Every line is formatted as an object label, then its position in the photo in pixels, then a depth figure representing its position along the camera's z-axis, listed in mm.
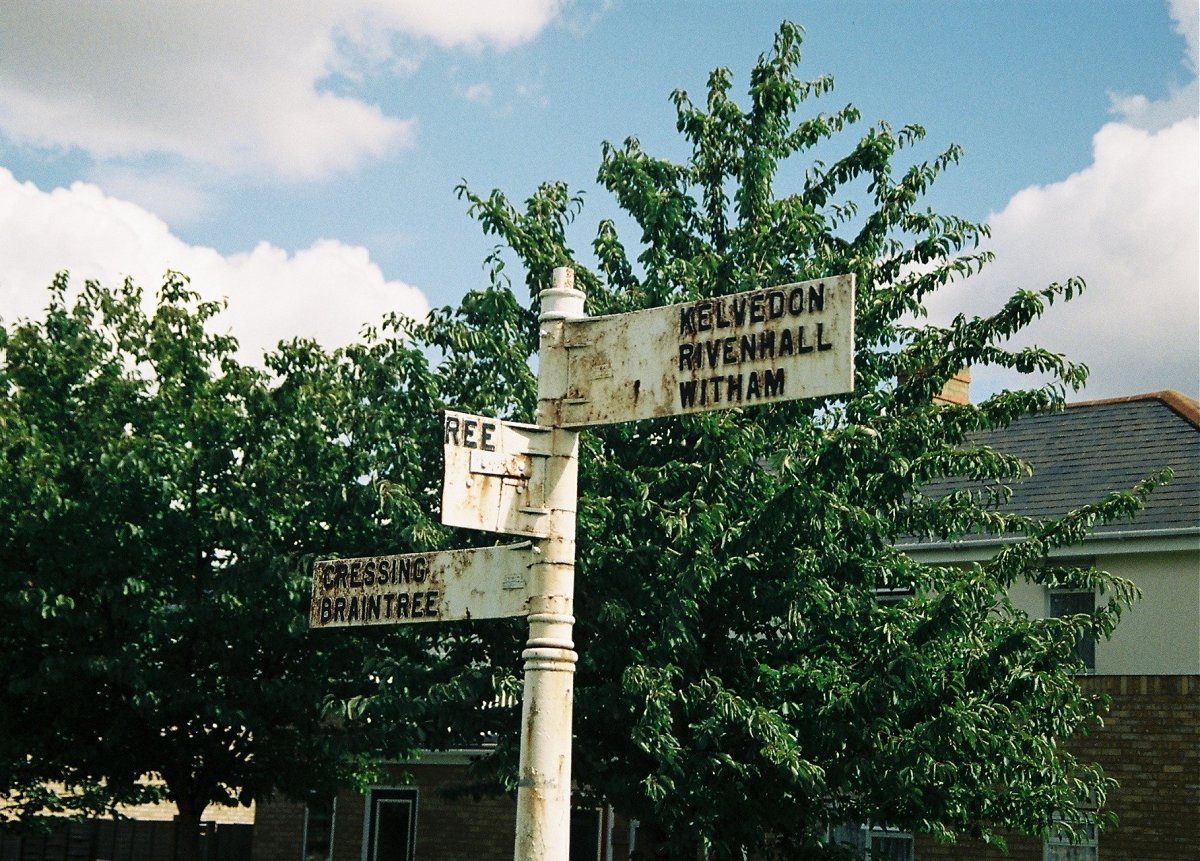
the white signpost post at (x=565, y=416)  5172
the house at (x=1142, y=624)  18125
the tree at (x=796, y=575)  11477
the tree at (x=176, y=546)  15461
